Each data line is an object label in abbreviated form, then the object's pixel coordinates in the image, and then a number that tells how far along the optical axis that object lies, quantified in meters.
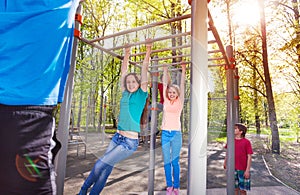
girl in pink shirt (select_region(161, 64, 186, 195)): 2.29
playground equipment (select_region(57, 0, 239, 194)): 0.81
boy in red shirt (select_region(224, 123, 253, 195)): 2.31
